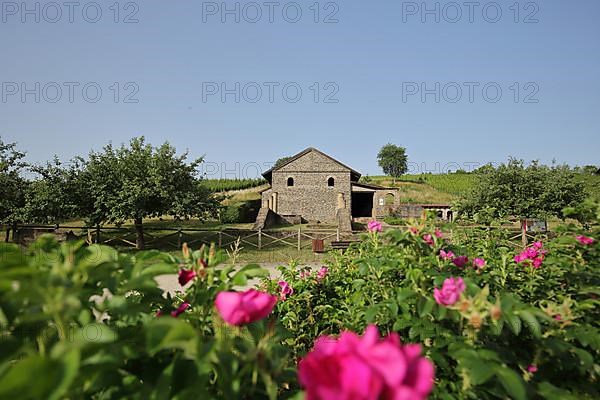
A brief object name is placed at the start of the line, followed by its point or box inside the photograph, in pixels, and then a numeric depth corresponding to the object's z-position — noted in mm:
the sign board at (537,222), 12348
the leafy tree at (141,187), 15234
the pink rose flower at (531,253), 2696
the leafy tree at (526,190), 19672
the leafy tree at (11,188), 14719
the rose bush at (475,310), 1258
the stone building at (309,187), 29516
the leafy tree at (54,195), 14562
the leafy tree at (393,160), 78188
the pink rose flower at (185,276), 1367
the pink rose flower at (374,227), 2824
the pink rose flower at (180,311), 1381
